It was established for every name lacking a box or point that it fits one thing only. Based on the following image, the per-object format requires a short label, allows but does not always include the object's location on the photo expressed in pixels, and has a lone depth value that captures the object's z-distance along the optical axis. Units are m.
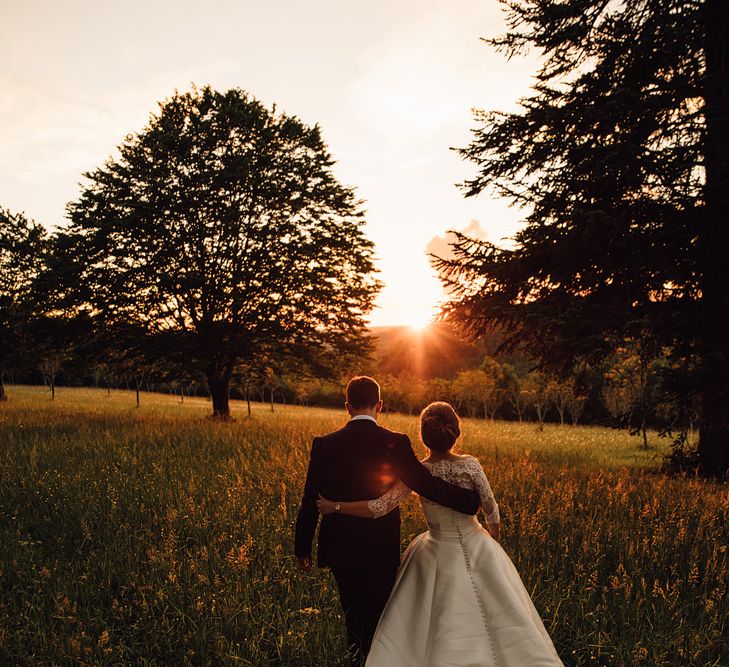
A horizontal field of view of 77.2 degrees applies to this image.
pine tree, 8.17
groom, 2.87
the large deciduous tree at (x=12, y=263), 28.20
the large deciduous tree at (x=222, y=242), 15.17
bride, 2.76
